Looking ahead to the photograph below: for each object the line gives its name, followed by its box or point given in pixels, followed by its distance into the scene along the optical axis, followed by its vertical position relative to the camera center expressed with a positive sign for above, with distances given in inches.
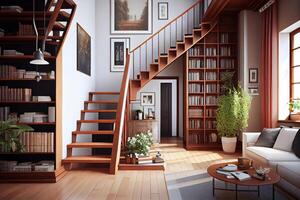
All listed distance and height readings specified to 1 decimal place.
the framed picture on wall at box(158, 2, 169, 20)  248.0 +108.0
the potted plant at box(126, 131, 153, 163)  158.1 -38.0
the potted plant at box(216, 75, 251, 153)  193.7 -16.6
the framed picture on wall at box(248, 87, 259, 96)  202.9 +7.8
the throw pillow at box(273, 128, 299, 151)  130.7 -26.7
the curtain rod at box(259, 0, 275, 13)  176.5 +84.5
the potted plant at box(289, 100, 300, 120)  160.1 -9.2
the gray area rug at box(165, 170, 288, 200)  106.3 -52.3
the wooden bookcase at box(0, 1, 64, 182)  131.9 +4.7
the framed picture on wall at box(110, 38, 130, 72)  245.6 +56.9
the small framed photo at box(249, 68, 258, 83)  203.3 +24.0
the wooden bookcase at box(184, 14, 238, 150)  221.7 +25.1
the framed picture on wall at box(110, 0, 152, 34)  245.8 +100.8
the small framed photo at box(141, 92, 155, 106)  260.1 +0.9
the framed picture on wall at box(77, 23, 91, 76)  189.4 +47.8
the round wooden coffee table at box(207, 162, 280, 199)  88.8 -37.1
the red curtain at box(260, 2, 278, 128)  175.8 +25.4
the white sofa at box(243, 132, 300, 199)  97.5 -35.6
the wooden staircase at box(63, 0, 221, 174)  153.5 +42.7
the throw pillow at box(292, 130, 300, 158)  119.5 -28.1
